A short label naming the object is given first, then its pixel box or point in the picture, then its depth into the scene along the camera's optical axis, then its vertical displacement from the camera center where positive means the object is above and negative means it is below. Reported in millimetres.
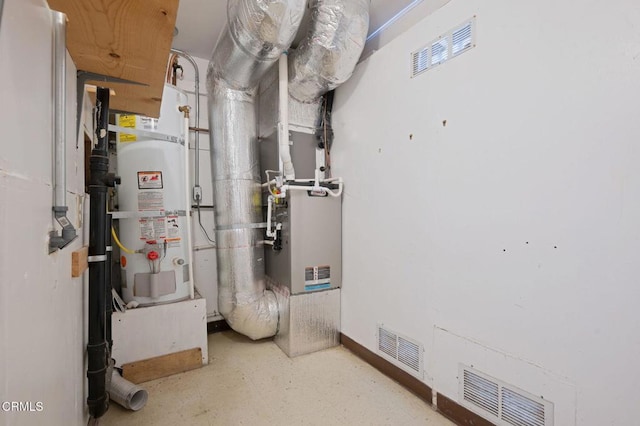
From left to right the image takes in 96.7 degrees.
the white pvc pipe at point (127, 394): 1681 -1089
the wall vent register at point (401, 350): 1843 -958
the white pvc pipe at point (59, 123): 829 +260
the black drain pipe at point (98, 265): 1391 -260
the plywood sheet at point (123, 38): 840 +608
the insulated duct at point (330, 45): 1913 +1193
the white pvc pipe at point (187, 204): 2197 +62
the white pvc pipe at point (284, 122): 2262 +728
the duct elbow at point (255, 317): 2393 -895
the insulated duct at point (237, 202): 2408 +85
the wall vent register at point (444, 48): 1566 +973
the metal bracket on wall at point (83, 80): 1274 +605
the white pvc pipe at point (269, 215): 2441 -28
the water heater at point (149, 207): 2090 +37
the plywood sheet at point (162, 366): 1954 -1103
